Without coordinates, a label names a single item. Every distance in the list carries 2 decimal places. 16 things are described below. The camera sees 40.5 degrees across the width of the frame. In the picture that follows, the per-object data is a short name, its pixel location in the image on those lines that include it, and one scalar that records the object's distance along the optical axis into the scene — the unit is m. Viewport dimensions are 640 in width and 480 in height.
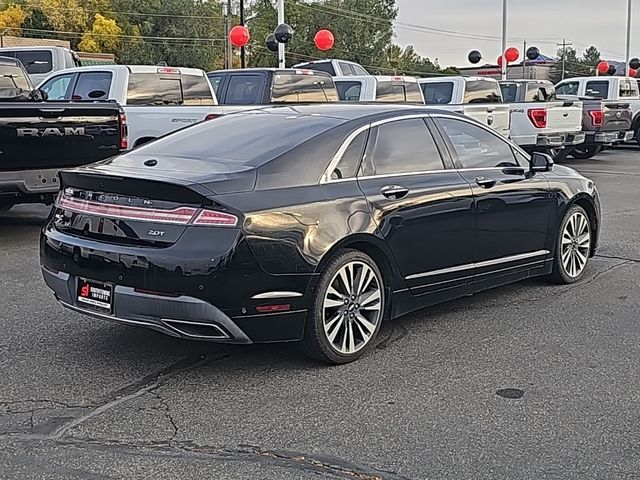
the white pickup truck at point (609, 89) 22.50
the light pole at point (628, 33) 43.66
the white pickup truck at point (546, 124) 17.86
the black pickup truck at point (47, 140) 8.79
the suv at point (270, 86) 14.71
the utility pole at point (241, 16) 36.74
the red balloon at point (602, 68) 35.12
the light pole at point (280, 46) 21.88
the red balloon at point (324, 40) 24.34
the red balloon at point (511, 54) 32.78
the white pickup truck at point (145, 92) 12.44
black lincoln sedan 4.80
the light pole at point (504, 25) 34.42
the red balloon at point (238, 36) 23.05
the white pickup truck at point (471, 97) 16.97
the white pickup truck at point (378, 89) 17.31
